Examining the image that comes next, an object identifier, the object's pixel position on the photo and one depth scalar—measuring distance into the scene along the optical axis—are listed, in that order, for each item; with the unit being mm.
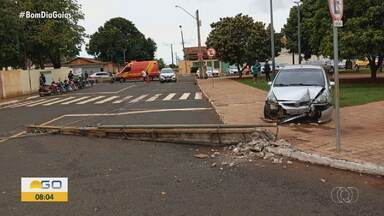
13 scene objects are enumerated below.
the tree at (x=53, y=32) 46375
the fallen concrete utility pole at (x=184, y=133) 10875
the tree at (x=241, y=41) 46562
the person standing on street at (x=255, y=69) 38781
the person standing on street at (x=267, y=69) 37234
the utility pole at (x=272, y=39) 32969
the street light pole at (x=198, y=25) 53719
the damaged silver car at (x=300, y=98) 13363
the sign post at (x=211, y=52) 36894
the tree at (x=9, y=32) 36594
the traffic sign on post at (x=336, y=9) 8867
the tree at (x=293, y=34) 59619
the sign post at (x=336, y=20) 8852
